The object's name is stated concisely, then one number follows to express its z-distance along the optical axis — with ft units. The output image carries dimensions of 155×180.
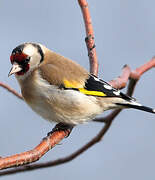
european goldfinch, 17.34
